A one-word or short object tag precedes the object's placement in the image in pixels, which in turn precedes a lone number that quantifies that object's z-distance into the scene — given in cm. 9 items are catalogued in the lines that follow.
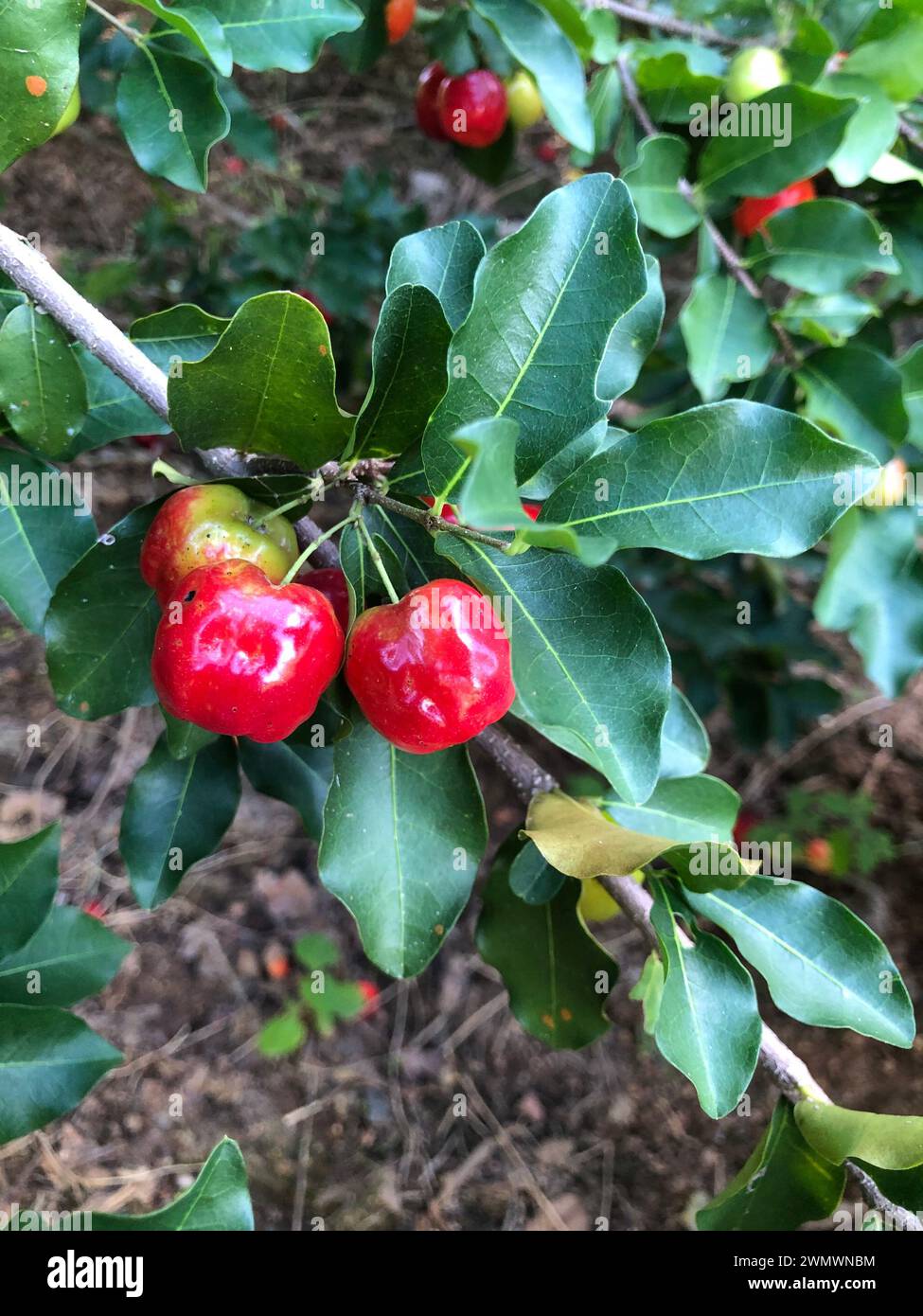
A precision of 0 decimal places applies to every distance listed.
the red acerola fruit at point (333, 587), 15
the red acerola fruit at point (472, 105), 28
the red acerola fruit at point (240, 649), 12
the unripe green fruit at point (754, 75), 22
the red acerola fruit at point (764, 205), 24
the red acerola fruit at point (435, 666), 12
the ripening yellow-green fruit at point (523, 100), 30
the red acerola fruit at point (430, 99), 29
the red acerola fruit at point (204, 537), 14
